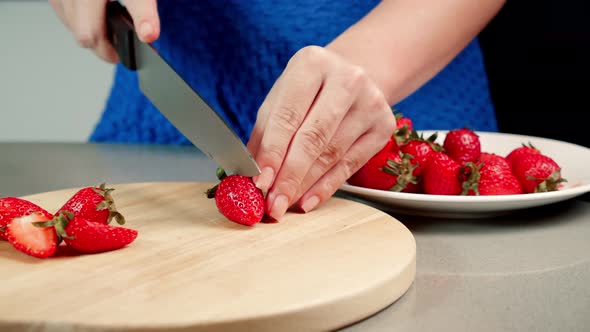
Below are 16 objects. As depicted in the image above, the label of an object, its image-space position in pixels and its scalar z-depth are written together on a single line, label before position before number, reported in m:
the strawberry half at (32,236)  0.81
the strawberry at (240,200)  0.93
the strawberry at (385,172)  1.08
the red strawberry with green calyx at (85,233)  0.81
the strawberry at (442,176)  1.05
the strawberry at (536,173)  1.08
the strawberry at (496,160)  1.10
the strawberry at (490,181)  1.06
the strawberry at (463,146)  1.16
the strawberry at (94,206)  0.90
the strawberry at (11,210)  0.89
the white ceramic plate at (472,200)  0.97
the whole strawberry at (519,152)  1.15
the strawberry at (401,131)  1.17
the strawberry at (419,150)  1.11
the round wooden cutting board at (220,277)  0.66
